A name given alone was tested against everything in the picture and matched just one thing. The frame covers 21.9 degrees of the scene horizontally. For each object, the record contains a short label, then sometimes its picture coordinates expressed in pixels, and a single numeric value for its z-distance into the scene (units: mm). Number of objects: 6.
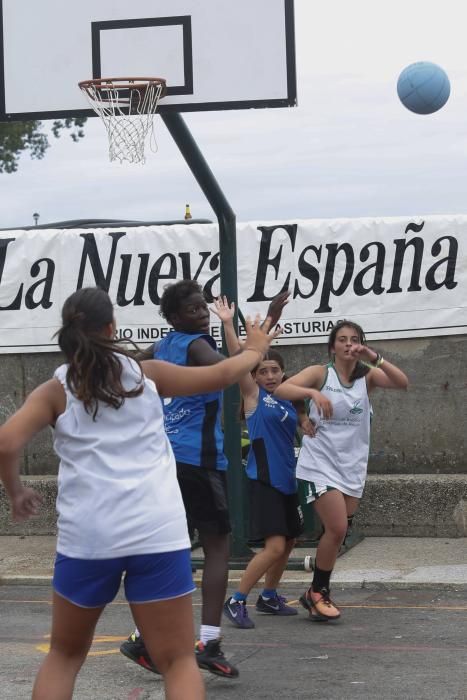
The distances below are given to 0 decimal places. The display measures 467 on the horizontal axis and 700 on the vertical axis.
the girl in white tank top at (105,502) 4086
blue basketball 9570
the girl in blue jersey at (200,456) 6070
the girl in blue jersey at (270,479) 7434
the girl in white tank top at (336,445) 7277
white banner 10914
